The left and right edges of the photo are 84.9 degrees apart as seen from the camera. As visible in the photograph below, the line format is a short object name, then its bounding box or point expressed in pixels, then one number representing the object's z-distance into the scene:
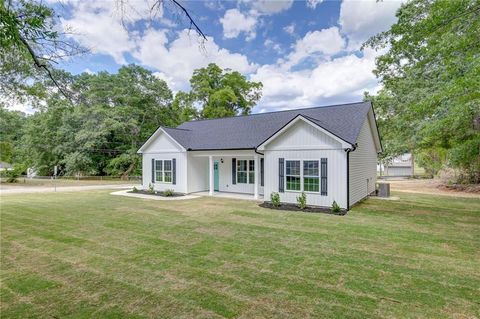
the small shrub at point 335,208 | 9.75
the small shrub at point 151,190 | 15.83
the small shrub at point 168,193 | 14.45
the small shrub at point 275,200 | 11.16
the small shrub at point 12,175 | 26.00
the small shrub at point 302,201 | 10.51
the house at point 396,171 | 33.49
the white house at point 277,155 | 10.40
